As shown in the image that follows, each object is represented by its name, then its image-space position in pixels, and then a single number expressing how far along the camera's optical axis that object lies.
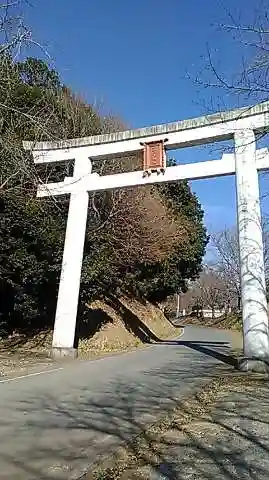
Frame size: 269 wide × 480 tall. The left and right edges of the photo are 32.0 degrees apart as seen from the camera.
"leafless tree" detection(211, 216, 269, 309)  46.87
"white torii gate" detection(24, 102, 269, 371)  11.69
